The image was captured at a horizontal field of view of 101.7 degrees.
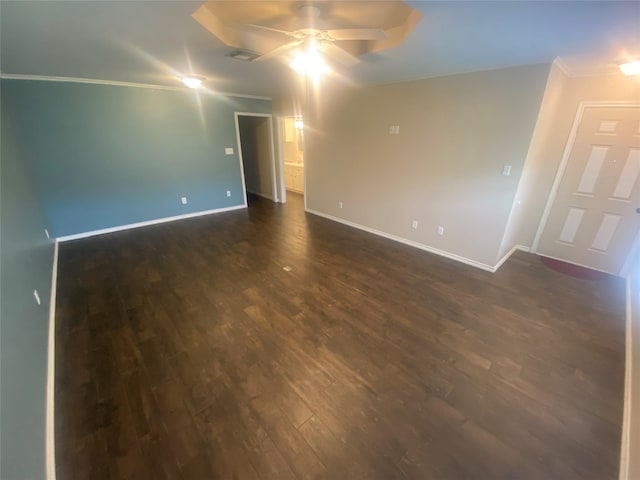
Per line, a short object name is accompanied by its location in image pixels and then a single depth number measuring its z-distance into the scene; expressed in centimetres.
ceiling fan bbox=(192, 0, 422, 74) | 187
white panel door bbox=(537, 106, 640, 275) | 303
